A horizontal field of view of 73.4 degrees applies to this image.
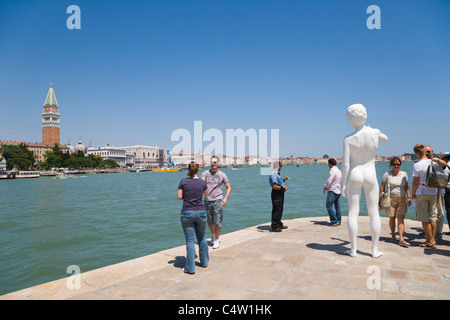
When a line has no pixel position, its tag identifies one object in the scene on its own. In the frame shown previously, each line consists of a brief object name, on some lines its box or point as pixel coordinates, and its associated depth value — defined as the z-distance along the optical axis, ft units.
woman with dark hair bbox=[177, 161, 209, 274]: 14.55
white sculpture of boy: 15.96
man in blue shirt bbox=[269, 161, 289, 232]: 23.21
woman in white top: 18.43
